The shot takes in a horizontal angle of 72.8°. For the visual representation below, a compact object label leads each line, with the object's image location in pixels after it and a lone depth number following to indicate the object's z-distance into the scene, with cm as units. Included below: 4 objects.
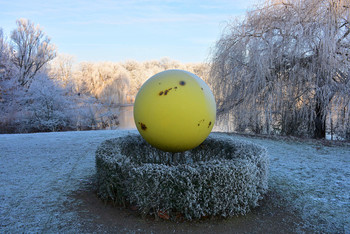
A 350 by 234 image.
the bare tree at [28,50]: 1975
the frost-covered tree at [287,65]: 755
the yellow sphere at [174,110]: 341
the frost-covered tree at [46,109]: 1440
